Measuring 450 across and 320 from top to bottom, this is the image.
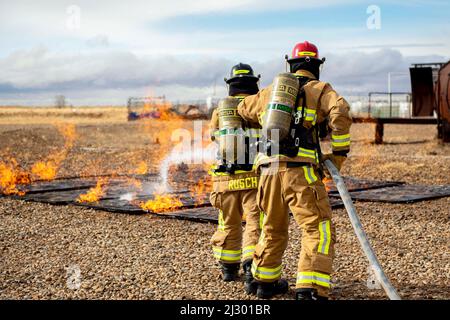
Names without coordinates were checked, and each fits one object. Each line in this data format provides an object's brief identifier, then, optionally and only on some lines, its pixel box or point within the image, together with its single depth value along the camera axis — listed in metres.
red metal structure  22.91
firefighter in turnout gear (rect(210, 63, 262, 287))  6.02
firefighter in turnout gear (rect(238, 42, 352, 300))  5.04
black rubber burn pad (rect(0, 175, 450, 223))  9.69
